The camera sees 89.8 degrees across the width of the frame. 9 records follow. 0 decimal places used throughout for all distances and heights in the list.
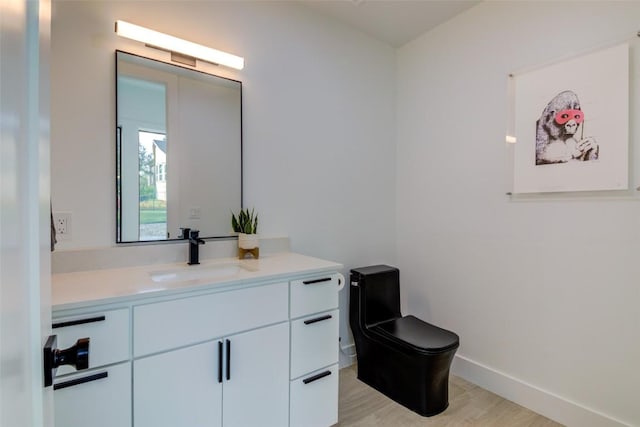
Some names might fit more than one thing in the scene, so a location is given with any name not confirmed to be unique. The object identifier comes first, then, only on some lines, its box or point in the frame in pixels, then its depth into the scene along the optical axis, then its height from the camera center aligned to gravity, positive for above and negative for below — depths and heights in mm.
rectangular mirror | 1598 +314
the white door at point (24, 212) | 393 -7
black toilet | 1834 -819
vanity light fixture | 1539 +844
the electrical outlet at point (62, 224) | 1437 -76
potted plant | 1821 -119
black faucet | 1678 -204
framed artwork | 1592 +469
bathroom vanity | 1063 -541
